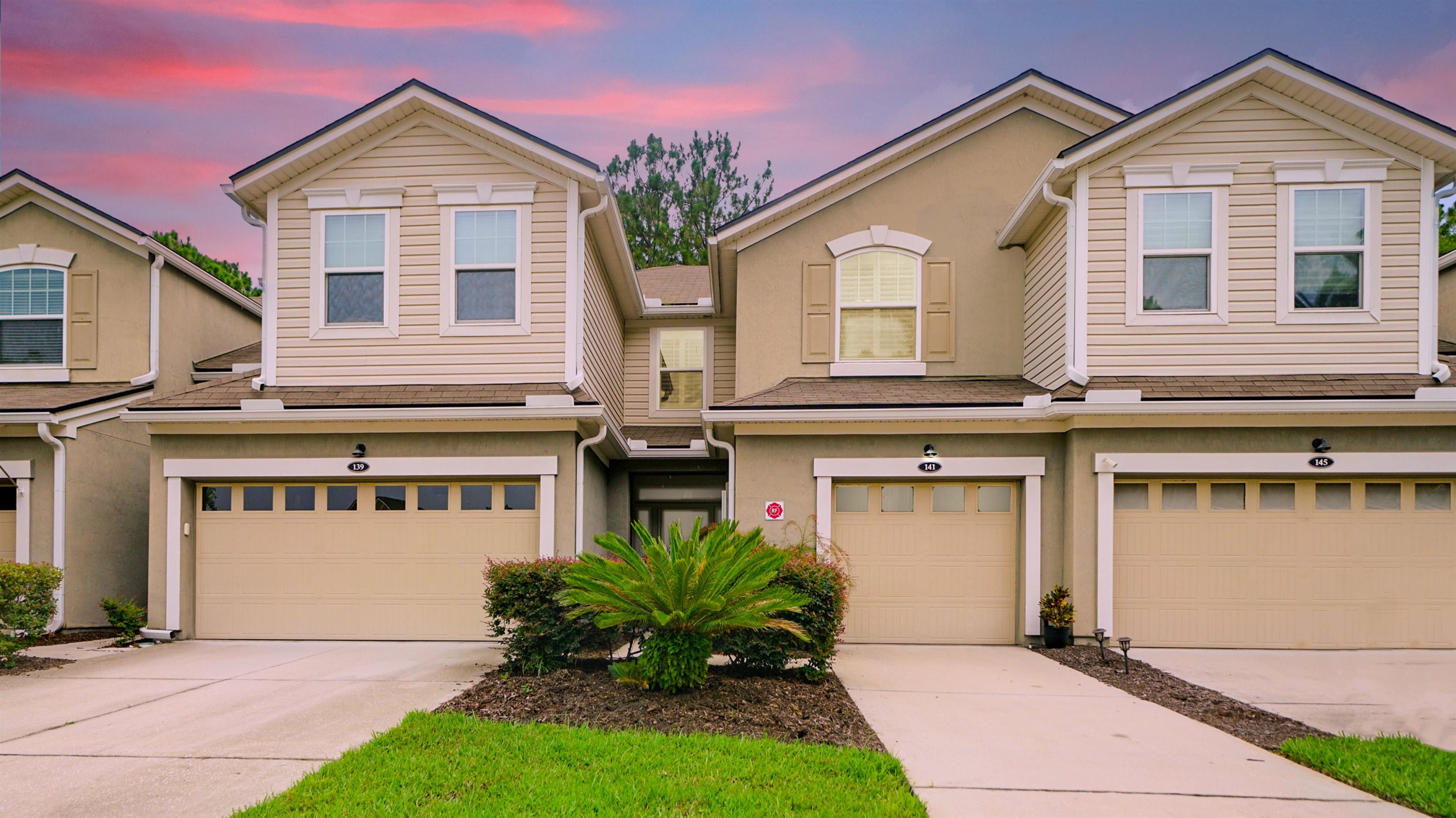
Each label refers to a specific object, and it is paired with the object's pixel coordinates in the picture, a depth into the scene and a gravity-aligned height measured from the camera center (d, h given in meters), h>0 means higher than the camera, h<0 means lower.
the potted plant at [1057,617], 9.29 -2.27
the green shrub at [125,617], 10.20 -2.64
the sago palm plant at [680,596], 6.16 -1.41
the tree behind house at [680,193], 29.31 +7.70
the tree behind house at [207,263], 26.34 +4.56
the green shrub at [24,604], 8.36 -2.09
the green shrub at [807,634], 7.14 -1.94
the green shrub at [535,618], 7.36 -1.87
